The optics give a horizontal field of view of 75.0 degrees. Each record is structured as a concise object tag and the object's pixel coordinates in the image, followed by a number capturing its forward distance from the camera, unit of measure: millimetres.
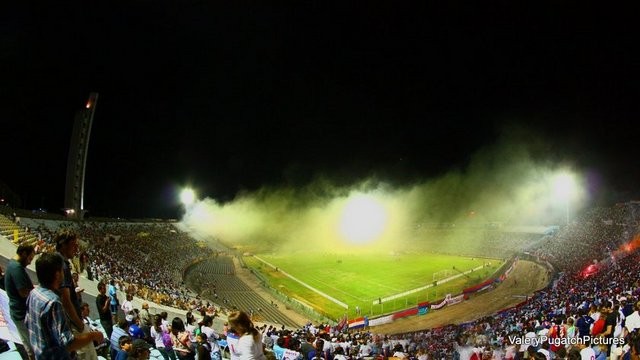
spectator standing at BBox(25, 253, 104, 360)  3039
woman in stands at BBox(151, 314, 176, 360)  7956
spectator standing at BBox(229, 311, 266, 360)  4066
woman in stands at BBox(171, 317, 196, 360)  7379
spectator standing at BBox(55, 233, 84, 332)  3621
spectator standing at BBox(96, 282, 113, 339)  7969
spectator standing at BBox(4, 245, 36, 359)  3797
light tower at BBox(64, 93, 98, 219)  46250
